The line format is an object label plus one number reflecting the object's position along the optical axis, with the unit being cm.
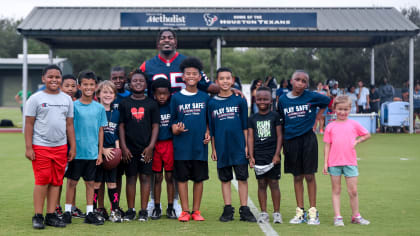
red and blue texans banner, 2011
